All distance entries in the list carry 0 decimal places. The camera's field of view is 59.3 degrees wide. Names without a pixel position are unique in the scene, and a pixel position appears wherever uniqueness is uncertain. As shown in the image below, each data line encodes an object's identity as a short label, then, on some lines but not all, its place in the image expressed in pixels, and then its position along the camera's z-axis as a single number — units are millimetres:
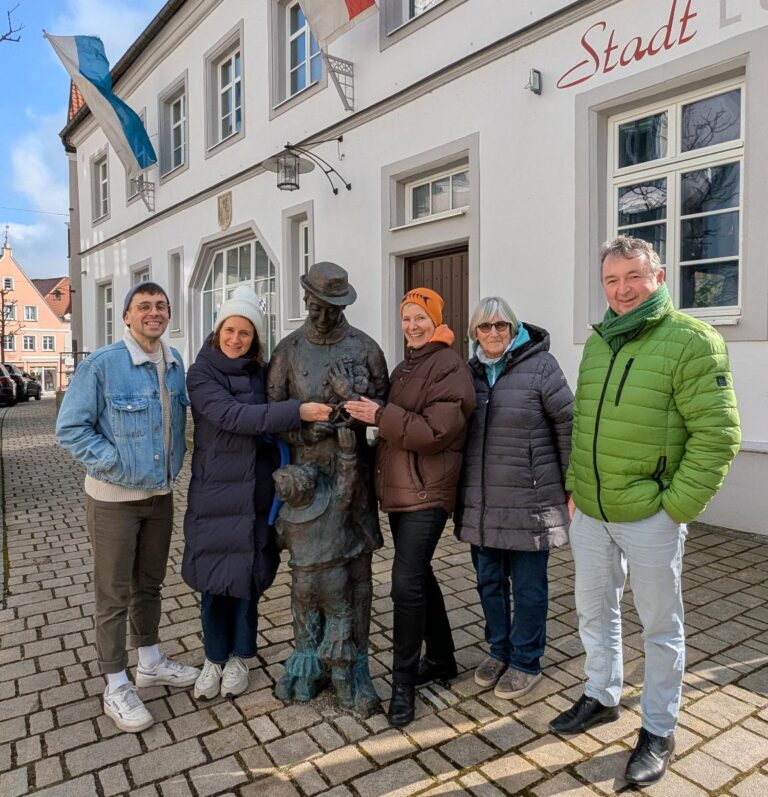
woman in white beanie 2768
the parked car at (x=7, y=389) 25969
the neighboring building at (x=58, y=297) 59500
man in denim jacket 2648
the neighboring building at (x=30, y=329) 54397
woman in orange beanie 2588
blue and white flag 12711
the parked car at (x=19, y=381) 29438
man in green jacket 2088
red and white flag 7316
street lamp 8633
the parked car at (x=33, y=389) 32900
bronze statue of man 2721
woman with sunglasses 2705
